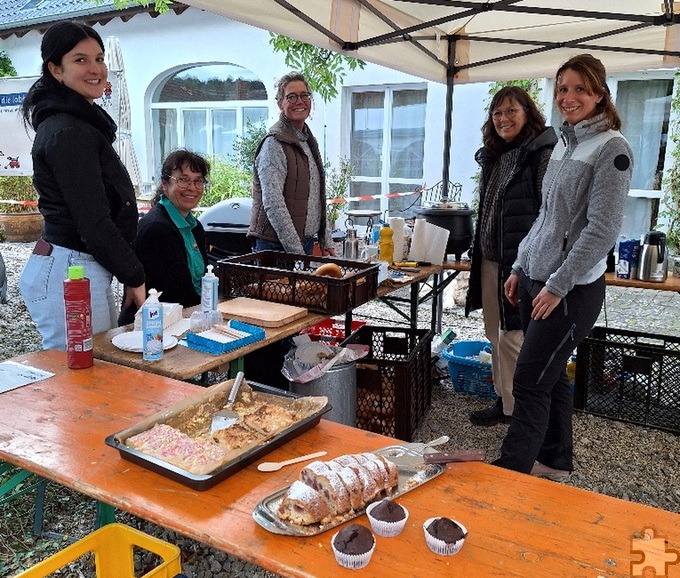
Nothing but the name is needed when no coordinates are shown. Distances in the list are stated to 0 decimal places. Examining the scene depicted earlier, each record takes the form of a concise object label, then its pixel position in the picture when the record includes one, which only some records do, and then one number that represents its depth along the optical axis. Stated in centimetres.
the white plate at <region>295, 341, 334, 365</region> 330
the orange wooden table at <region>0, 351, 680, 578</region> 121
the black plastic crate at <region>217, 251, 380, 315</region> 306
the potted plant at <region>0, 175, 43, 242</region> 1049
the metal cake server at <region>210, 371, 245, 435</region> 174
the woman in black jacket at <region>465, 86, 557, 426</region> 341
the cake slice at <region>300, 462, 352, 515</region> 133
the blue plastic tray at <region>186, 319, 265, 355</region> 241
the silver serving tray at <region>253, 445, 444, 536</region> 128
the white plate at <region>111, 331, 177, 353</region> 238
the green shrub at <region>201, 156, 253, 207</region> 1059
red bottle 205
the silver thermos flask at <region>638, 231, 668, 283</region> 395
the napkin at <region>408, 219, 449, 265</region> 448
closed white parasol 650
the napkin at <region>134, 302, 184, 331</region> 259
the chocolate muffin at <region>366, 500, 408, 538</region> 128
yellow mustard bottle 442
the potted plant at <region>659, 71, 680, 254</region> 718
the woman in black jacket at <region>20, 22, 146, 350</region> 236
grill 542
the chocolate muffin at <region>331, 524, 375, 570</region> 118
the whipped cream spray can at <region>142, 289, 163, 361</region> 220
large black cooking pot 458
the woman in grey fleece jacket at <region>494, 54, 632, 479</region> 240
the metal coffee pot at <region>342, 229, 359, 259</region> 429
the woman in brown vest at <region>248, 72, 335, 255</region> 371
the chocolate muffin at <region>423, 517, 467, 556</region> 122
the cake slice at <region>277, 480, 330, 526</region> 130
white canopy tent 381
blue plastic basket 445
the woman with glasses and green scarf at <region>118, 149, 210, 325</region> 318
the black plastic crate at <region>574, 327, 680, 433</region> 396
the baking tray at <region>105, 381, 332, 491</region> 143
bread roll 327
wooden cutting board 278
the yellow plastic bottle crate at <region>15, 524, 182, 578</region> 160
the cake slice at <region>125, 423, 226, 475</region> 147
